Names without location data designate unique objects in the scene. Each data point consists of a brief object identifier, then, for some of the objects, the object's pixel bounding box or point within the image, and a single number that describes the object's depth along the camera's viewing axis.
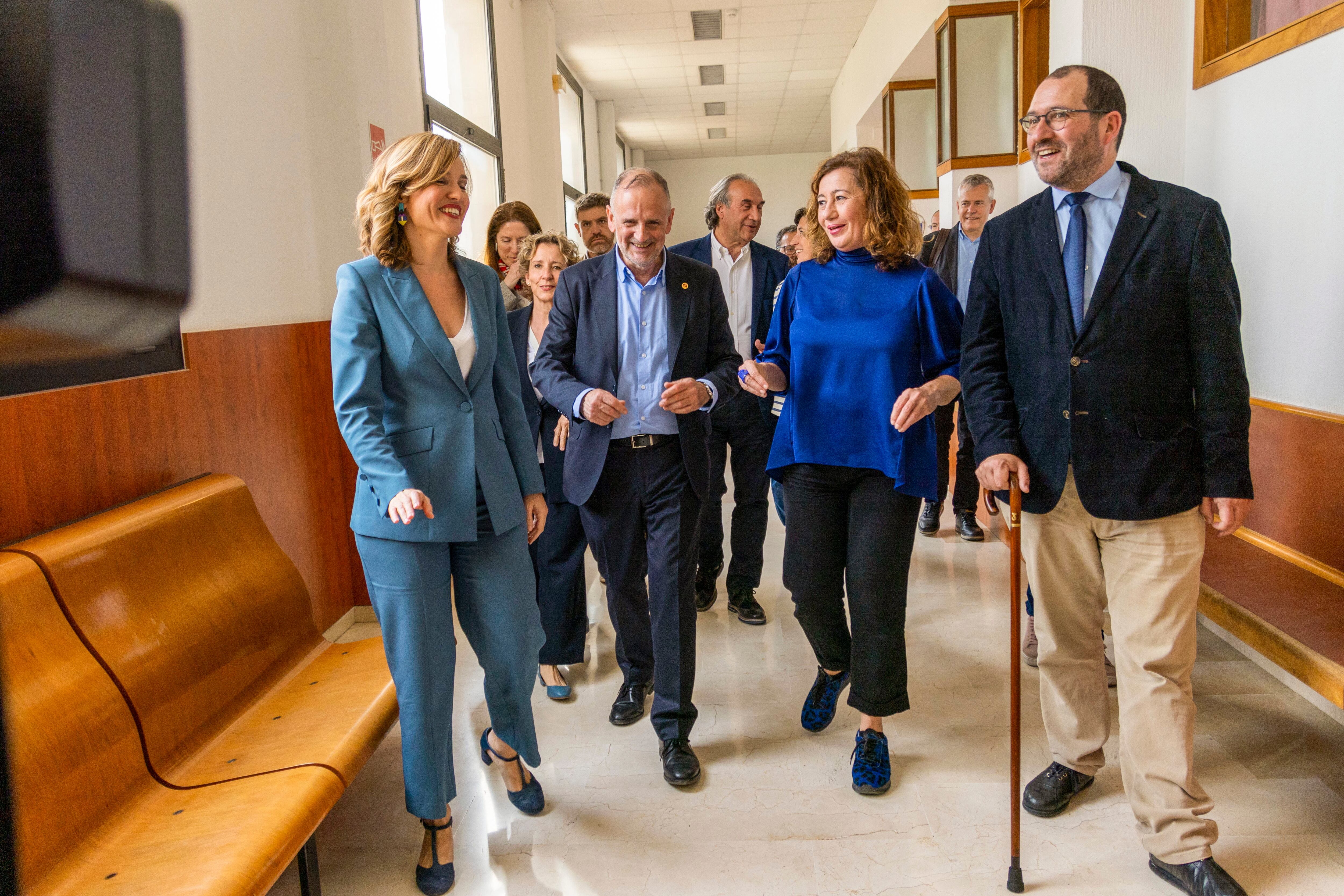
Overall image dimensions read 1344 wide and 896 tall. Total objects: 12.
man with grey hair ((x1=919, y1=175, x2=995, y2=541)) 4.50
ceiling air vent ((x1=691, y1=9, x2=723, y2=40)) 9.31
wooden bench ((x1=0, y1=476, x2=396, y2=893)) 1.55
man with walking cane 1.91
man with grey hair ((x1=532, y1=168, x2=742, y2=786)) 2.52
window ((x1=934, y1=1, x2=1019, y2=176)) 6.09
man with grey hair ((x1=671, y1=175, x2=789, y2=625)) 3.74
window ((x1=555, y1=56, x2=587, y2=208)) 11.41
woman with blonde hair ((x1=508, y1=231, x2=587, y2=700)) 3.04
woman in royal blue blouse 2.34
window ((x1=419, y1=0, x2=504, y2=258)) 6.46
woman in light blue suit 1.91
